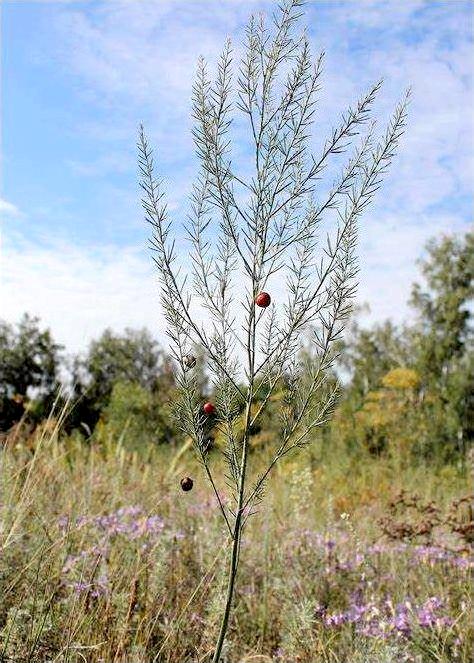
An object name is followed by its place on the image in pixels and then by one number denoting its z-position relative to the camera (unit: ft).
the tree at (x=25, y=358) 80.43
